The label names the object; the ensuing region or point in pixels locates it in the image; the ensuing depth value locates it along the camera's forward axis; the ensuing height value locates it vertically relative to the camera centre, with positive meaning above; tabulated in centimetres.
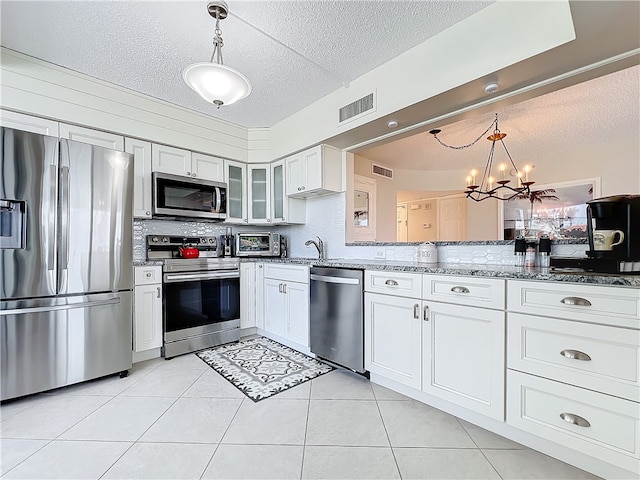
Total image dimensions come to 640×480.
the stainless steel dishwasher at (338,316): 227 -63
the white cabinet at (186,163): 306 +87
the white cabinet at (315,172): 316 +78
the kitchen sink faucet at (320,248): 332 -9
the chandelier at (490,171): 367 +125
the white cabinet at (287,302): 280 -64
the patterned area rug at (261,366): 219 -110
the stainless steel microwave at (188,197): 294 +47
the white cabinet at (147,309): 257 -62
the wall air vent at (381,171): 498 +124
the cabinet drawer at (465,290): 157 -29
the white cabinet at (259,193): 375 +62
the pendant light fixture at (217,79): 164 +94
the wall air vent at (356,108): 255 +122
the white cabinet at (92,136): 253 +95
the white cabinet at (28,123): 228 +95
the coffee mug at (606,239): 143 +1
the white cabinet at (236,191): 360 +62
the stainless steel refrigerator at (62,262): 192 -16
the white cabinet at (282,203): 363 +47
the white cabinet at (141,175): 287 +66
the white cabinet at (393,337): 192 -68
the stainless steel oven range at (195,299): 275 -59
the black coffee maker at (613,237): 138 +2
